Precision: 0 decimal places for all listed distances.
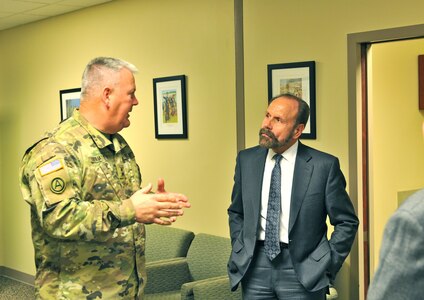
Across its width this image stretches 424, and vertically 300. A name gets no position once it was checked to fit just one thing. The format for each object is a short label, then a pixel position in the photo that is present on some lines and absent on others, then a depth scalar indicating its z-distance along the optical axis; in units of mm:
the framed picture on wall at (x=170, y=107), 4992
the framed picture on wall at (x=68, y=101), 6008
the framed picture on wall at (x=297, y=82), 4055
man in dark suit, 3131
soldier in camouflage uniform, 2164
